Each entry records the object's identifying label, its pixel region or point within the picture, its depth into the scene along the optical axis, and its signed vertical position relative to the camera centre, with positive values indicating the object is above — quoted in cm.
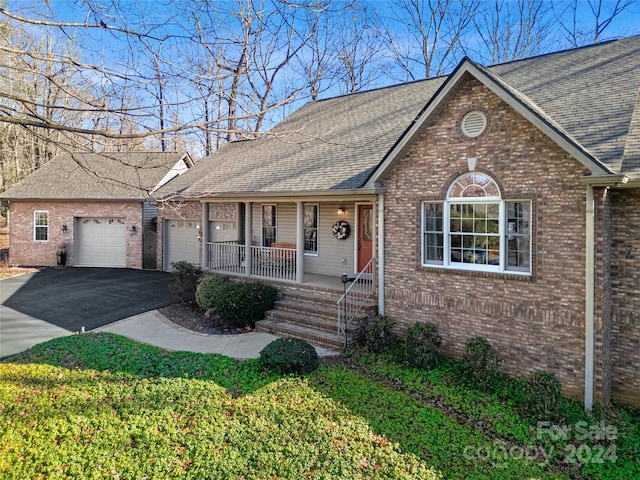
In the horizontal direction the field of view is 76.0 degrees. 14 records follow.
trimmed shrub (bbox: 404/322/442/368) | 790 -220
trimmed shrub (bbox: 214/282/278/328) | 1035 -178
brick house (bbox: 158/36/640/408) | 684 +42
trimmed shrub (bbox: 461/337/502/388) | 719 -228
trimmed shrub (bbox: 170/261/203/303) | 1252 -151
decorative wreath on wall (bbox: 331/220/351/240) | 1255 +12
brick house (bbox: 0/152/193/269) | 1895 +56
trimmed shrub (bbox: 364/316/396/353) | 869 -217
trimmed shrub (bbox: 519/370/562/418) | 629 -253
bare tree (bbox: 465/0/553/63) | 2247 +1114
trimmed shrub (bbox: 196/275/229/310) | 1135 -159
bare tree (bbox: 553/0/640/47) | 1931 +1046
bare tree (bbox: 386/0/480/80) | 2333 +1107
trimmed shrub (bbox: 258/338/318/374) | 744 -227
